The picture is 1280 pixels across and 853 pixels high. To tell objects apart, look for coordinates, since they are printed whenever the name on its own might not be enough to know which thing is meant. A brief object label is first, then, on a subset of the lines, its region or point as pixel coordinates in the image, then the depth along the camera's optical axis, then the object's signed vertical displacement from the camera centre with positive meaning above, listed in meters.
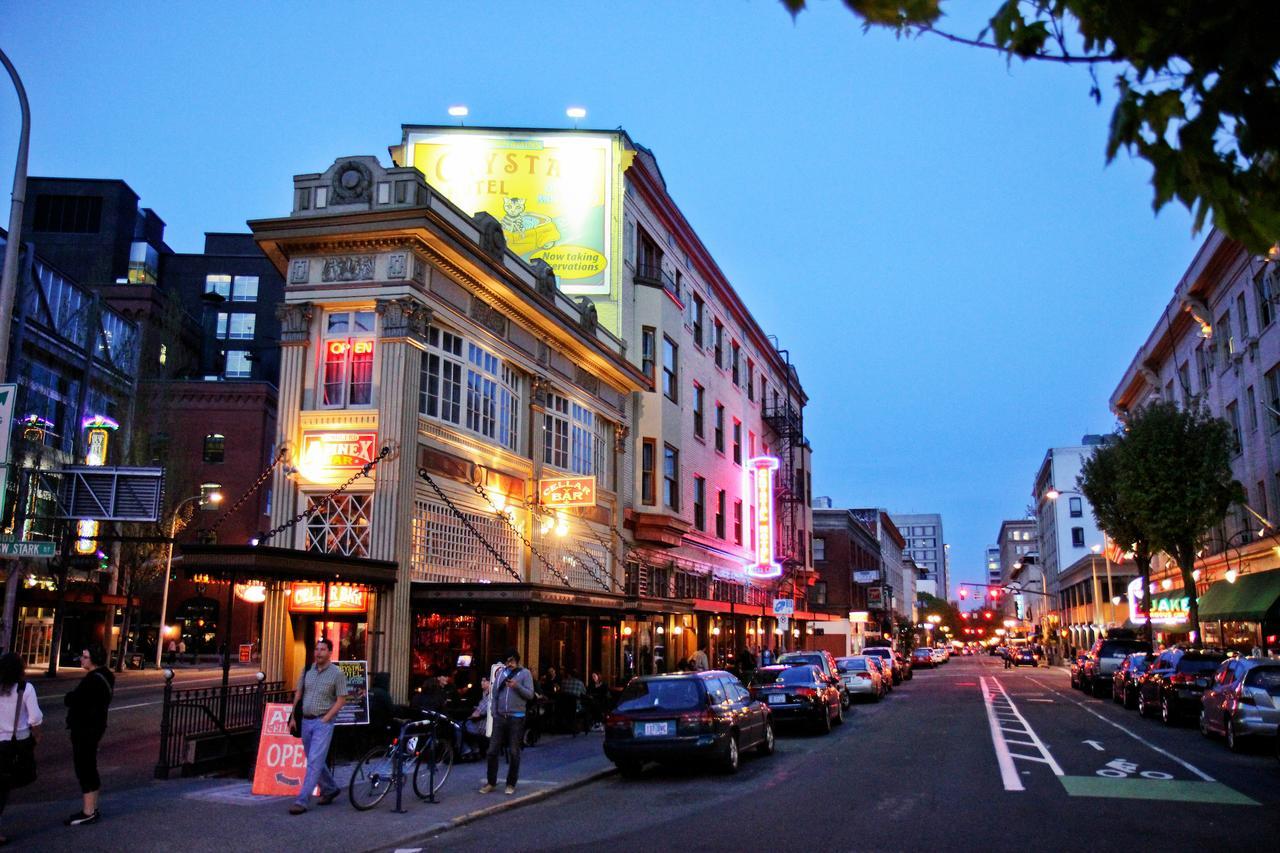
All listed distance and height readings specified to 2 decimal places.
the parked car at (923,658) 73.06 -2.69
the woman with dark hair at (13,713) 9.83 -0.95
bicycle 12.06 -1.80
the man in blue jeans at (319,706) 11.75 -1.03
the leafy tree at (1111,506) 38.88 +4.38
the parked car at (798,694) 21.81 -1.59
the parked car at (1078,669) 39.60 -1.91
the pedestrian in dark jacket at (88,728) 10.72 -1.17
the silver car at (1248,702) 16.84 -1.33
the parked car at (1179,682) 22.69 -1.34
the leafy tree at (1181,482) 32.72 +4.42
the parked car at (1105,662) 35.31 -1.40
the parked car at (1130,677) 28.91 -1.61
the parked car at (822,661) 26.39 -1.10
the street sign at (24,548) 13.54 +0.86
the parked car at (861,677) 33.59 -1.87
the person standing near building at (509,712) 13.64 -1.27
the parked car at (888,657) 42.31 -1.53
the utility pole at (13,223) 12.20 +4.64
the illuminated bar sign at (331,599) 18.78 +0.30
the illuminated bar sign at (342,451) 18.95 +2.99
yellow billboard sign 29.47 +12.13
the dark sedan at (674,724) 14.96 -1.54
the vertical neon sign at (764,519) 43.56 +4.22
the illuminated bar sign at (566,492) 24.30 +2.93
